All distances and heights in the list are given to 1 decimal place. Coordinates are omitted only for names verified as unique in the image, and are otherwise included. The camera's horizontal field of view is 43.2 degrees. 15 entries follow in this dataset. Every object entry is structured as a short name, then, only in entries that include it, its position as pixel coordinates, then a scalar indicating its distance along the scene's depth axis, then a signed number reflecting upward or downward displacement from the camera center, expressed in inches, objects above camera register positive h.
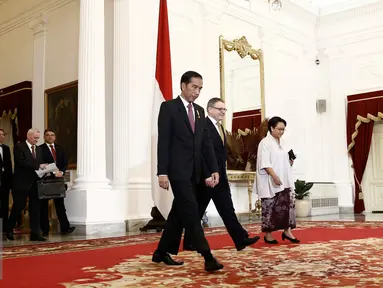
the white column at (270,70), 399.9 +91.2
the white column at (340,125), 441.1 +49.5
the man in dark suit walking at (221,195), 149.3 -4.5
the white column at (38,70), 338.0 +80.4
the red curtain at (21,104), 346.0 +57.9
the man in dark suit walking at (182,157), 121.9 +6.2
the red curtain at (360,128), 422.3 +44.0
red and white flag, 241.1 +51.2
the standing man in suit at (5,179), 250.5 +2.8
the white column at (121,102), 276.5 +46.1
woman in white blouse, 183.0 -2.7
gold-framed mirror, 358.9 +75.5
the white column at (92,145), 251.9 +20.2
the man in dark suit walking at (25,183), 223.9 +0.5
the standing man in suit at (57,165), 247.0 +8.6
